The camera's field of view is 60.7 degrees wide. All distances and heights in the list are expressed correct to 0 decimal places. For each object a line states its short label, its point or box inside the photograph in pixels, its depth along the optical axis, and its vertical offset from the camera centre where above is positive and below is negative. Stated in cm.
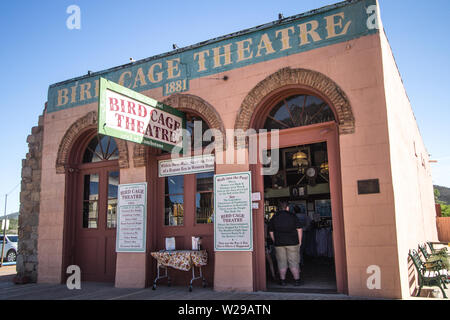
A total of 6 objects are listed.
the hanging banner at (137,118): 683 +208
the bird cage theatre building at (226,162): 671 +136
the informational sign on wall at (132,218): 880 +17
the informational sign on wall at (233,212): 758 +21
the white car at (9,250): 2178 -123
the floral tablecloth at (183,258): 780 -70
